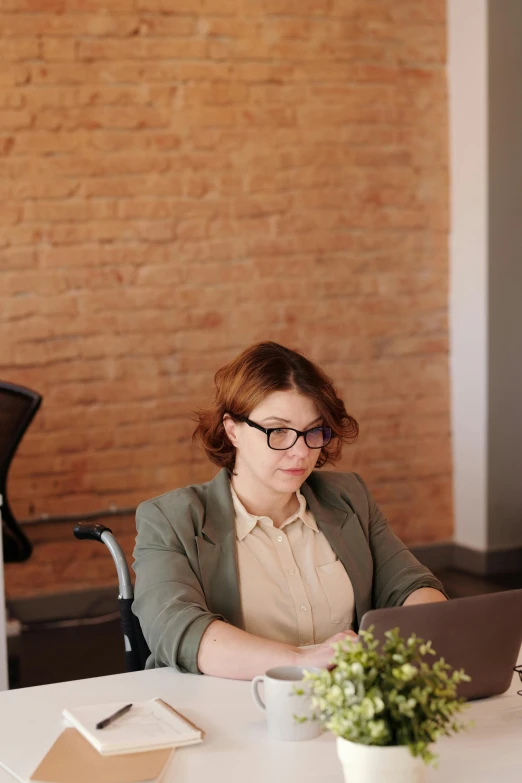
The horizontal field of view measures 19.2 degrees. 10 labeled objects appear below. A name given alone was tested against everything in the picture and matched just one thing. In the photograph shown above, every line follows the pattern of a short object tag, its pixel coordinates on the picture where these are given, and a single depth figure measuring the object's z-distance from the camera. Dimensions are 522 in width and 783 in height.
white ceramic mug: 2.00
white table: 1.93
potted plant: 1.75
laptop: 2.01
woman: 2.52
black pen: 2.05
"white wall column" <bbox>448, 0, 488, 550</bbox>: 5.64
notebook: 1.99
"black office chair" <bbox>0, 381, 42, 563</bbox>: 4.36
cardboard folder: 1.92
